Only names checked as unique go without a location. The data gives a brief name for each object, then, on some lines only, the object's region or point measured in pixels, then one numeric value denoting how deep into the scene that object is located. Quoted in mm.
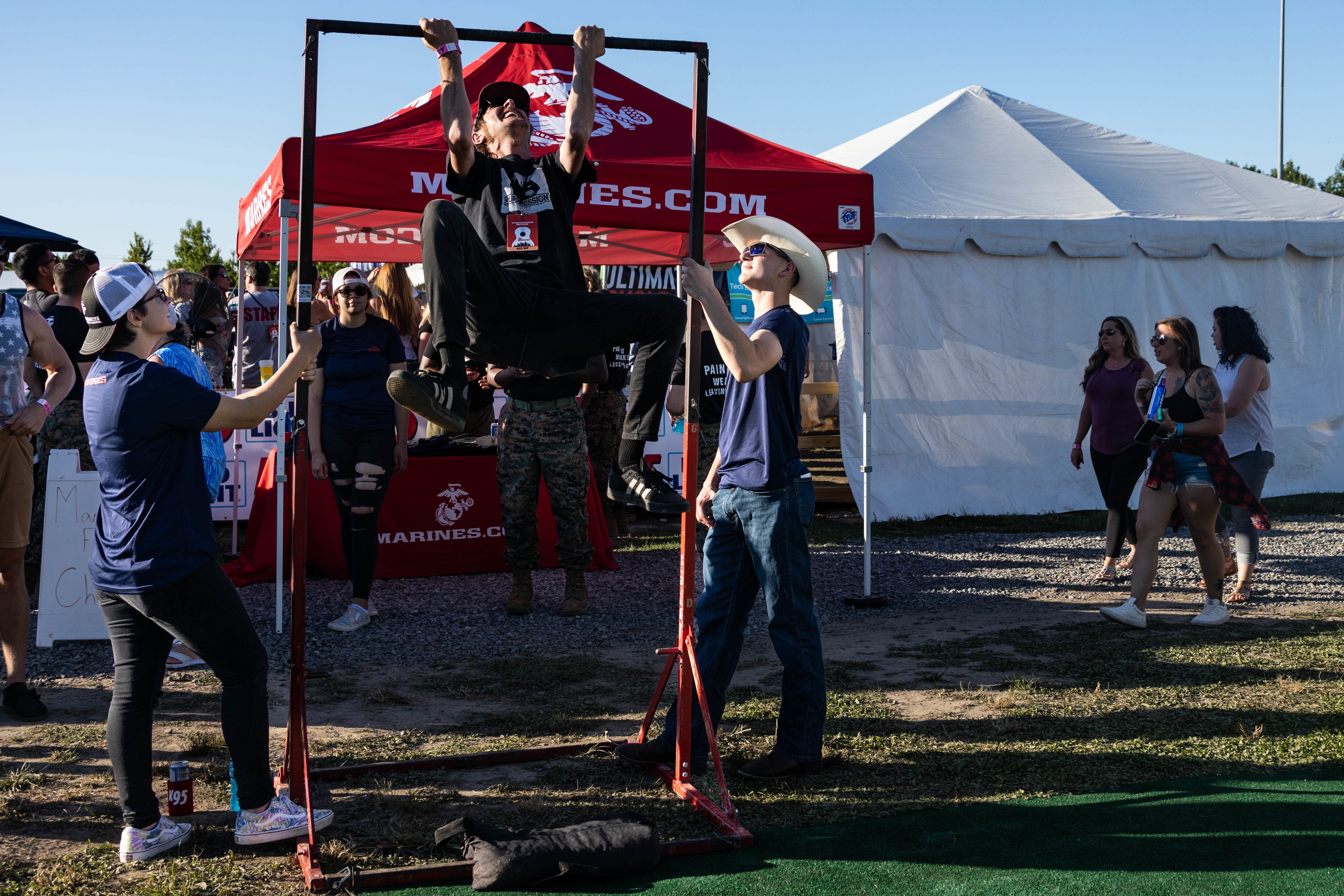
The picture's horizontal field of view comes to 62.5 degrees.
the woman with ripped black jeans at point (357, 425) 6648
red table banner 7824
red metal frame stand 3764
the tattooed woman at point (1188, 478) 6434
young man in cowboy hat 4090
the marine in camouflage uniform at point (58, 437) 6559
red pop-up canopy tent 6160
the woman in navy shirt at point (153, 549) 3395
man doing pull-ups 3303
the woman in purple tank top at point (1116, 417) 7738
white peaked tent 10953
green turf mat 3293
